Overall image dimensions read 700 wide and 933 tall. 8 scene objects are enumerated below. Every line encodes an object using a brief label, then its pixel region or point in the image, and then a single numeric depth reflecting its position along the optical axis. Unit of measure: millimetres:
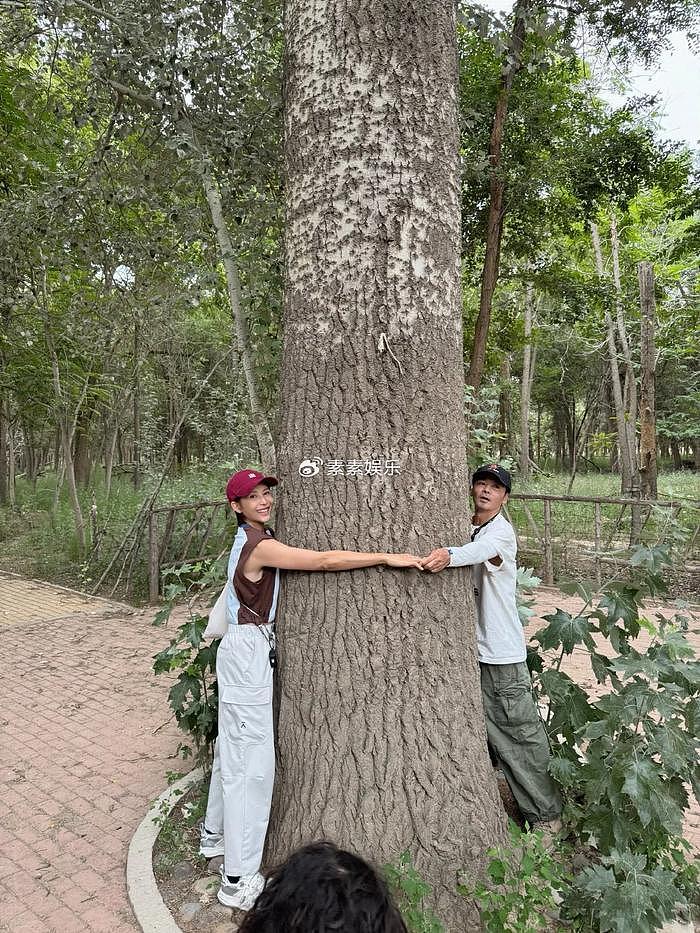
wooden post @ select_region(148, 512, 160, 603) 8898
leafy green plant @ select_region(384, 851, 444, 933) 2154
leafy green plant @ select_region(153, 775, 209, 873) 3053
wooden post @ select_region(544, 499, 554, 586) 9289
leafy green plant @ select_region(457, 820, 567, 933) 2188
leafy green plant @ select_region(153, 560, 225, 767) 3389
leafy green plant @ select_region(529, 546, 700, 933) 2180
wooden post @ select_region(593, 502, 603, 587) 8984
